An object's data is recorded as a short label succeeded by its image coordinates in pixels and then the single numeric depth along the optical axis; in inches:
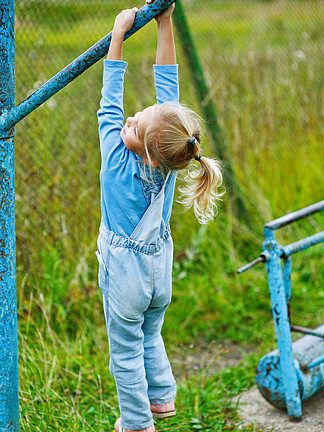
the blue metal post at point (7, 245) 116.9
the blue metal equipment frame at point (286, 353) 136.0
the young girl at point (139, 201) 116.8
